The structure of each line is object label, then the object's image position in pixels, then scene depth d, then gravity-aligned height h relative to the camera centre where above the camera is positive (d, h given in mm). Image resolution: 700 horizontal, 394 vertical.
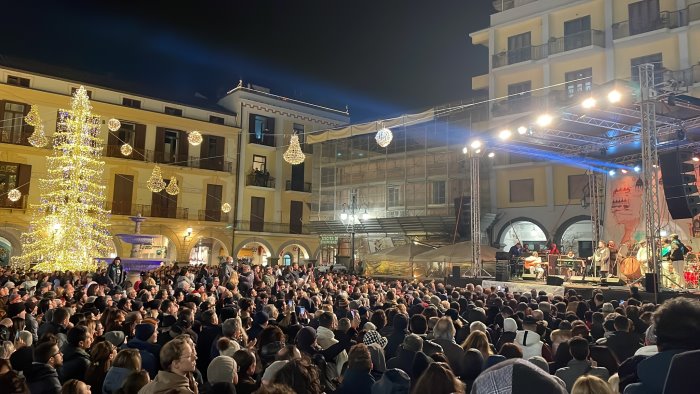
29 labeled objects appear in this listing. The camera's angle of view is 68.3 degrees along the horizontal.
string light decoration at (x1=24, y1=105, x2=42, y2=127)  18641 +4681
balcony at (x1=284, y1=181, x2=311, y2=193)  40281 +5170
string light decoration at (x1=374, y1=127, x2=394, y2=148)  18750 +4327
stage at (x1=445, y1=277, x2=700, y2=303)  12586 -866
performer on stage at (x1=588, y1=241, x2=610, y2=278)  18250 +48
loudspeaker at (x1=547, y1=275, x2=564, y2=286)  16703 -698
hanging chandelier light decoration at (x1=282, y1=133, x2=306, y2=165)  17147 +3407
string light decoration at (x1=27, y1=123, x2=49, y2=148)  19359 +4172
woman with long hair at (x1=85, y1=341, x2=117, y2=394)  4711 -1058
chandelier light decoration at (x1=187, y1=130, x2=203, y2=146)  21625 +4753
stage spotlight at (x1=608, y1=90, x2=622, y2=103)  13781 +4388
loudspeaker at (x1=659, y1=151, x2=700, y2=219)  14719 +2193
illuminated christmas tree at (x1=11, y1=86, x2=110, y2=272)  19797 +1410
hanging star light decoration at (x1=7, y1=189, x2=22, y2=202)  24391 +2502
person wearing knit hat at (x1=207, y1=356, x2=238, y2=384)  4234 -977
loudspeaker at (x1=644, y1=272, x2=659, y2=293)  12438 -521
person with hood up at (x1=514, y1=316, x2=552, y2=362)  6090 -1024
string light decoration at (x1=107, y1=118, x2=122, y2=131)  23131 +5593
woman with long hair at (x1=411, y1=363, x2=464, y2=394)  2979 -729
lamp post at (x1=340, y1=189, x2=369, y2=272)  34250 +2651
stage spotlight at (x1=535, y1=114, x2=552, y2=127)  15797 +4294
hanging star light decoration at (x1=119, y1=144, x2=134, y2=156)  27556 +5543
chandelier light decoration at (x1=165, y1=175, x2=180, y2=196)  26312 +3211
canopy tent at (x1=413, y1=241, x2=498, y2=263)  23078 +123
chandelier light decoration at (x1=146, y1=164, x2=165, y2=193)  23219 +3111
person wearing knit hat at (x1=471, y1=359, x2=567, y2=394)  1607 -386
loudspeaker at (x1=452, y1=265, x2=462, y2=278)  19688 -618
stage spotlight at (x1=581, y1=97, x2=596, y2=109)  14452 +4399
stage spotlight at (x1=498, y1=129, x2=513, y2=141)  17728 +4292
